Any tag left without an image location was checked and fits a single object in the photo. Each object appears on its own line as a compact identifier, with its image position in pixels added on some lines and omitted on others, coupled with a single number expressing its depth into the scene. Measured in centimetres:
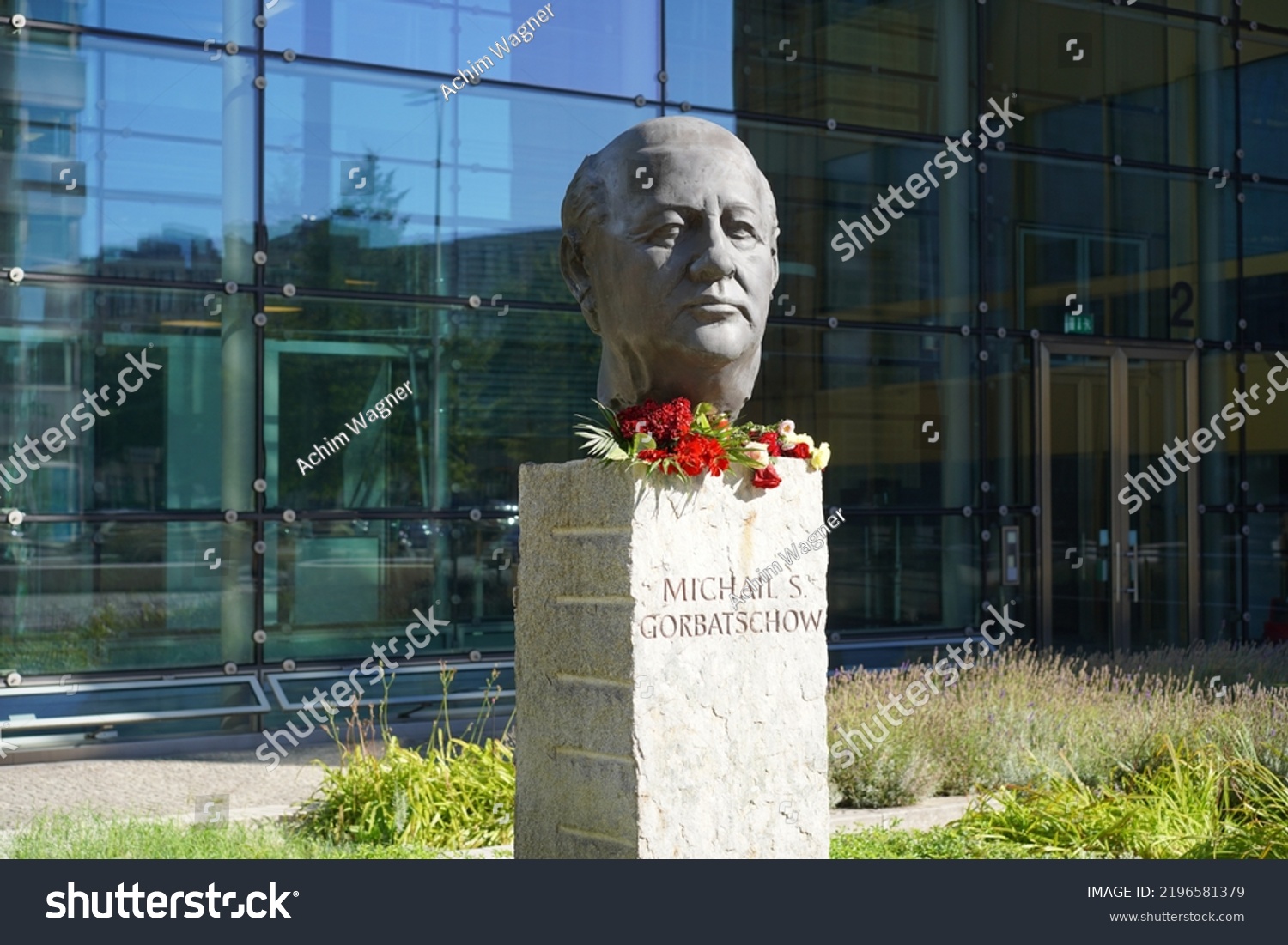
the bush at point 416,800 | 795
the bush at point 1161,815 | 739
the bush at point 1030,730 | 884
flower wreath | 616
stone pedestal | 615
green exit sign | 1577
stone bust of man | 633
